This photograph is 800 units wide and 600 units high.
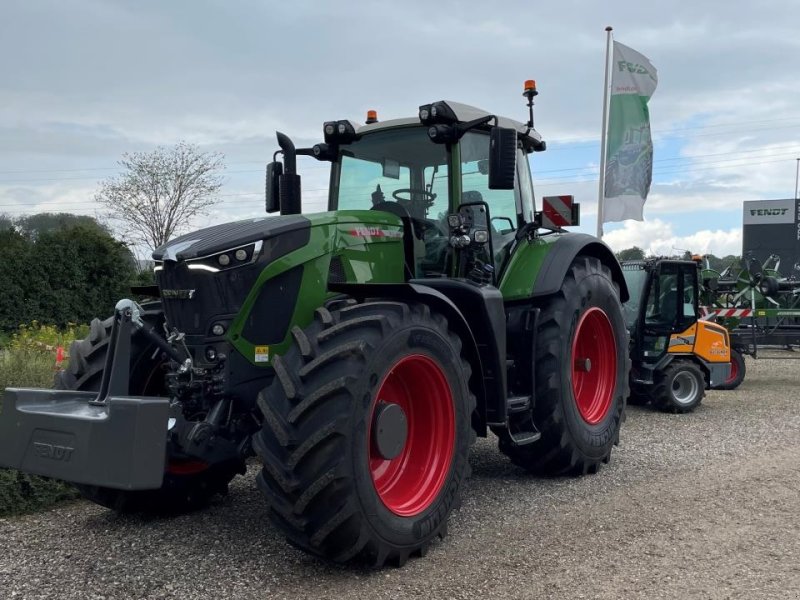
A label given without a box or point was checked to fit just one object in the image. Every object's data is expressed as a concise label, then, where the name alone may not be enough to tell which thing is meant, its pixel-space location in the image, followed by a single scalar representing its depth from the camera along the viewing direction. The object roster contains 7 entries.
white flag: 14.20
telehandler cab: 10.20
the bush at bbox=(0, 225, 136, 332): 17.69
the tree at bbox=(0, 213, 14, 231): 25.01
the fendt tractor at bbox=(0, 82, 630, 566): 3.80
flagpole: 14.16
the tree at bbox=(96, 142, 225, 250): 29.23
